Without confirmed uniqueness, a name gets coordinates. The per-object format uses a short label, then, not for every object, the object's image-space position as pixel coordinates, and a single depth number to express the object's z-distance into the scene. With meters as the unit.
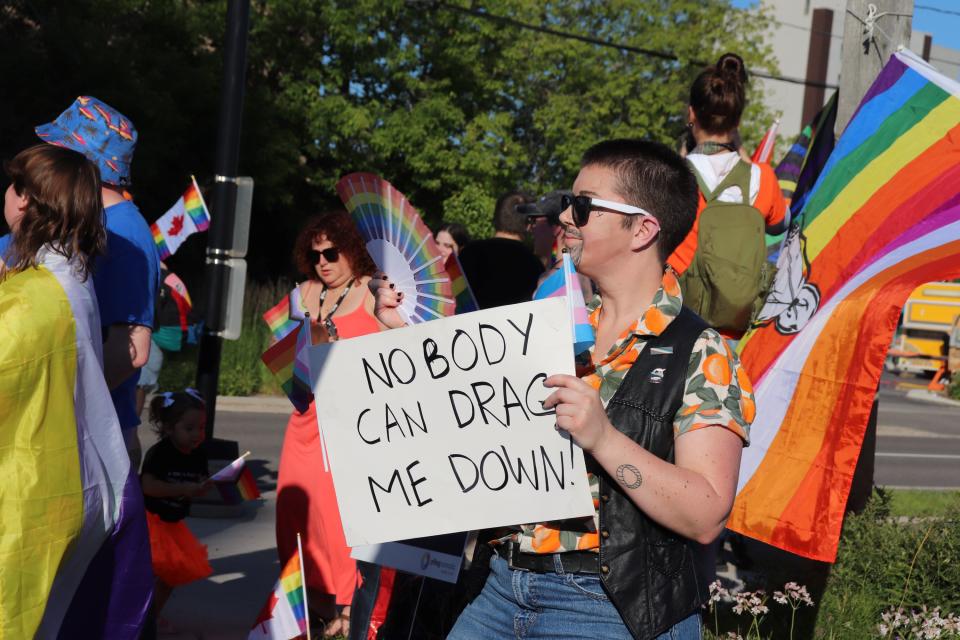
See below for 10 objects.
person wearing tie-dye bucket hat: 3.58
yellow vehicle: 28.70
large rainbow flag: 4.23
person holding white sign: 2.29
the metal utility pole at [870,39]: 5.95
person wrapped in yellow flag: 2.99
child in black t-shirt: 4.92
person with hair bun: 4.39
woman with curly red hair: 5.18
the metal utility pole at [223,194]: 7.80
